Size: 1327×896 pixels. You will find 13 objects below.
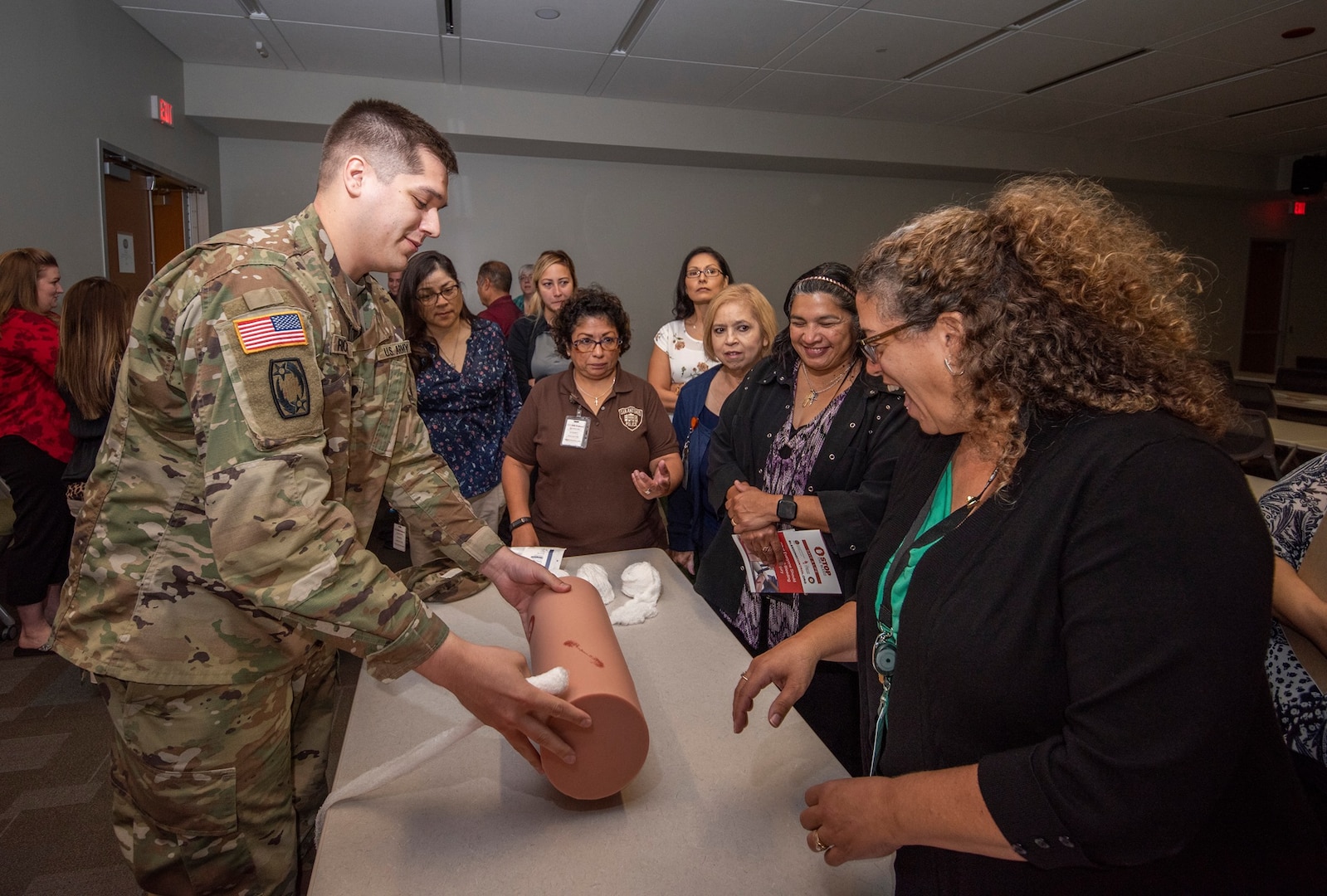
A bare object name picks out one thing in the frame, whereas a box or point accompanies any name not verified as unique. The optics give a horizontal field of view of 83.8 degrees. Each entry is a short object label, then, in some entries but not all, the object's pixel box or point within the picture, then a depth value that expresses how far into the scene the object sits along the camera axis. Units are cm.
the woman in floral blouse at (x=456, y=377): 302
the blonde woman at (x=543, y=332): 397
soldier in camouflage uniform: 92
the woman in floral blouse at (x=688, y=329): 359
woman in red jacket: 298
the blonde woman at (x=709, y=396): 250
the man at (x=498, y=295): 505
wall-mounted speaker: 817
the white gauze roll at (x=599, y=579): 166
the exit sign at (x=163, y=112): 477
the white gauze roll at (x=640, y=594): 160
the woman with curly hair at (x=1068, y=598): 68
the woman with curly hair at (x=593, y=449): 238
